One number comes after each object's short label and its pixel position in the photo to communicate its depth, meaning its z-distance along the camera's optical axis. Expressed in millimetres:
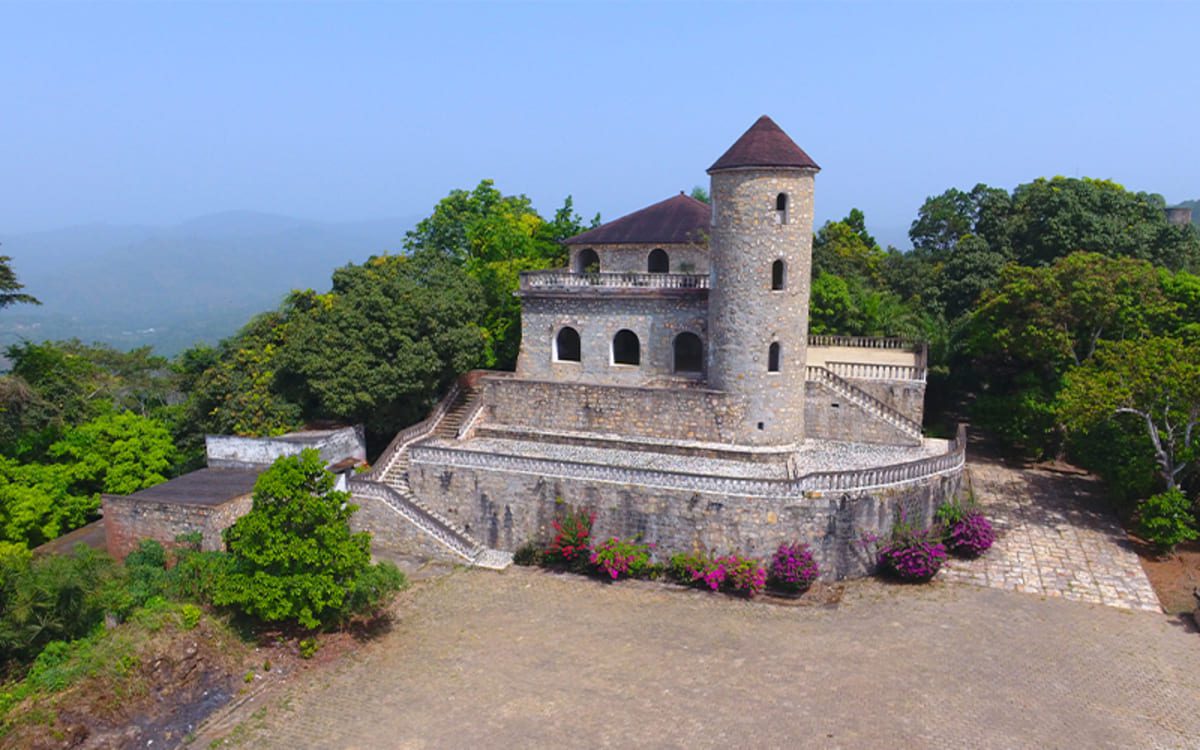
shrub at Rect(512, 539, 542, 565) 19250
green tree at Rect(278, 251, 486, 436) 23047
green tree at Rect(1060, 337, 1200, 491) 18328
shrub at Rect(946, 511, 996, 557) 18375
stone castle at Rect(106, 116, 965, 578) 17984
